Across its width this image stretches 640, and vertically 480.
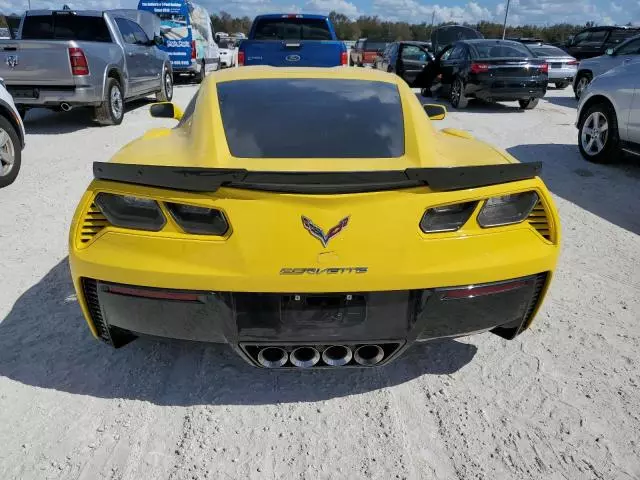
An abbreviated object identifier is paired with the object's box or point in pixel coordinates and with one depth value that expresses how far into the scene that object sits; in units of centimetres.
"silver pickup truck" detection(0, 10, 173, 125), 800
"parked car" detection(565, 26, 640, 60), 1747
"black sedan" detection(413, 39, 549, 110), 1111
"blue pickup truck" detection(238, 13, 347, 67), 1005
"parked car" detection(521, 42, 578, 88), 1538
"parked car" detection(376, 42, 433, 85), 1580
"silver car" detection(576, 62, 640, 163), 629
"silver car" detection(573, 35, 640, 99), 979
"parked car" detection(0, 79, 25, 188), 561
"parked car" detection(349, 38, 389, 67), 2747
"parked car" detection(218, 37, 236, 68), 2402
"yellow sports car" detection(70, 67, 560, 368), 200
